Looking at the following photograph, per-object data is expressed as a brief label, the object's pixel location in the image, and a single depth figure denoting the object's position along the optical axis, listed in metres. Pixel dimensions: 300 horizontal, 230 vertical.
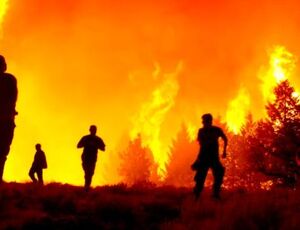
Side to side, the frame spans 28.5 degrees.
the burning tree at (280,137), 39.69
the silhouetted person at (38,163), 24.08
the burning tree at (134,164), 62.41
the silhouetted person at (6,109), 13.19
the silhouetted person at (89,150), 18.33
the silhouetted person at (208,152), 15.22
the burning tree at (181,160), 61.72
